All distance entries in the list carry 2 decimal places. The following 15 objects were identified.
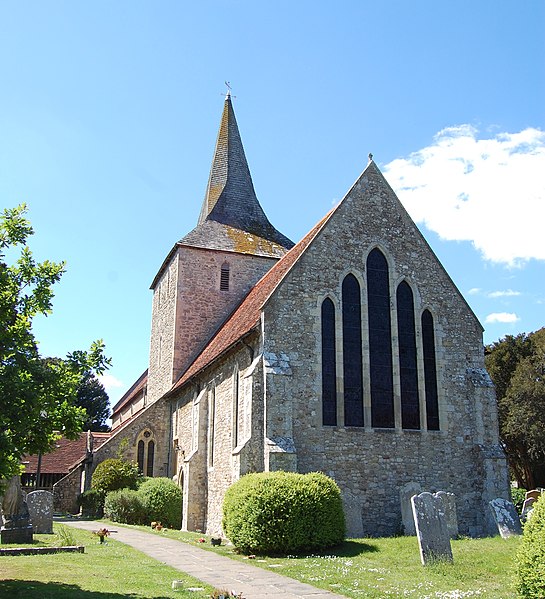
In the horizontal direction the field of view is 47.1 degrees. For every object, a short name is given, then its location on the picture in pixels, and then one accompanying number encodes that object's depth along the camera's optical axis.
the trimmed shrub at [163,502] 23.56
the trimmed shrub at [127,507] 24.22
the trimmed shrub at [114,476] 26.61
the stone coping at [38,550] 13.55
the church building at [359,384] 17.78
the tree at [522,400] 37.31
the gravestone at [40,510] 18.36
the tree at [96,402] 66.19
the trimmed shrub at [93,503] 26.67
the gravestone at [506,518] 15.59
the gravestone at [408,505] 17.08
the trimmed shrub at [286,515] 14.51
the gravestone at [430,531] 12.16
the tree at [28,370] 9.10
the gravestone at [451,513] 15.18
